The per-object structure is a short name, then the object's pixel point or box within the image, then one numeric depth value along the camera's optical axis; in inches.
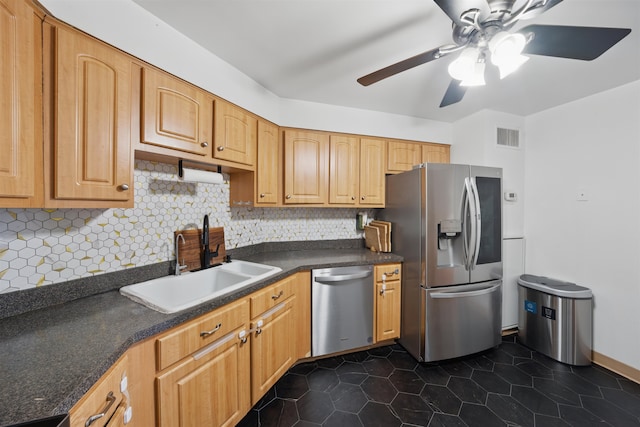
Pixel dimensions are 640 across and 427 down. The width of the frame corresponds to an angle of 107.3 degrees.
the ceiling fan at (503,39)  36.8
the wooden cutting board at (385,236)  95.3
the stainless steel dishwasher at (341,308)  78.4
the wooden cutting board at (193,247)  65.1
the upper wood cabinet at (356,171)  94.5
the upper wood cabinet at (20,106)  30.7
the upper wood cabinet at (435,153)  108.1
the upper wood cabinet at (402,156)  102.6
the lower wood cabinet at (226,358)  40.6
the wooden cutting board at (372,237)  97.3
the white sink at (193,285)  45.6
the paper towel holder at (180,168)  57.7
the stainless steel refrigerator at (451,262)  79.3
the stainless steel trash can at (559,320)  79.7
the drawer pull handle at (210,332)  44.6
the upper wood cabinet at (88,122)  37.1
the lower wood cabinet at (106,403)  25.7
